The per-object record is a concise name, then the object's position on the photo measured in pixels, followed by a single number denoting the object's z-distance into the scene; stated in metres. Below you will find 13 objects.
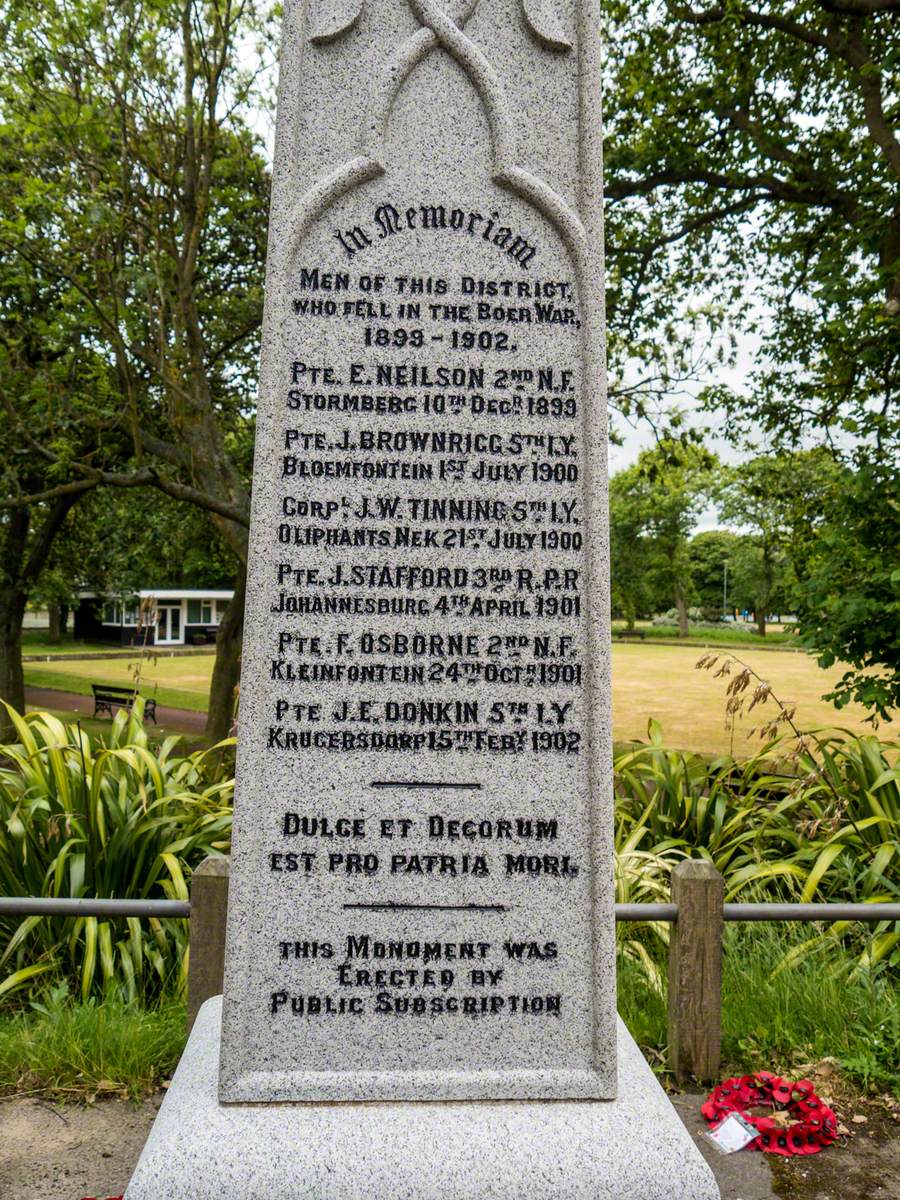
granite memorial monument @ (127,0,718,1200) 2.47
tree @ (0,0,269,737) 9.57
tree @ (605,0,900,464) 9.20
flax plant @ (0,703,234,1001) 4.47
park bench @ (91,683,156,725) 20.67
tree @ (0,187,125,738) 10.81
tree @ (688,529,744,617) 99.69
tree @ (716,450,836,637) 11.16
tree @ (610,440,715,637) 64.81
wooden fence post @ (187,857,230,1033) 3.67
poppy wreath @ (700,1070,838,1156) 3.28
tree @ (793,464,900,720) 6.41
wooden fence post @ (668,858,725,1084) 3.79
